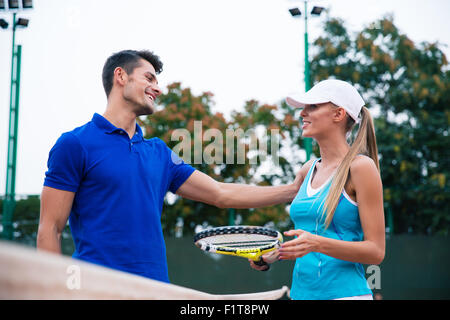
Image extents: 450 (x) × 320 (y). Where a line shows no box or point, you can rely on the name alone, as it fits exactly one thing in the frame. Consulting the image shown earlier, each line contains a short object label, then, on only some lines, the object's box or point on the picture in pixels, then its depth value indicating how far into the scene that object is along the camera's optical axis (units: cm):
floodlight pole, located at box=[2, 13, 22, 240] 1176
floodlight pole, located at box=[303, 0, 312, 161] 969
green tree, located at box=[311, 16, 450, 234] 1443
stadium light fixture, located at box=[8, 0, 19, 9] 1296
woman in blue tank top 228
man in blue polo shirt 255
